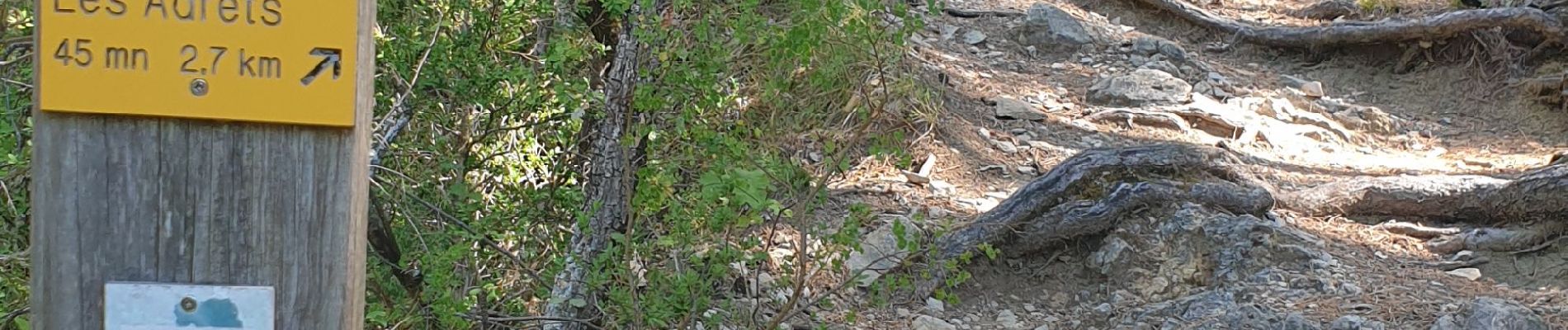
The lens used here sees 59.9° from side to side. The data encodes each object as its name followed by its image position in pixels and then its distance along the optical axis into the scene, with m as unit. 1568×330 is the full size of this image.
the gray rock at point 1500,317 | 3.80
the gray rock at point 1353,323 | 3.97
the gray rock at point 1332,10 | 9.01
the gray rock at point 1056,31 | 8.51
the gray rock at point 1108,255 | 4.74
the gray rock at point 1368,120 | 7.09
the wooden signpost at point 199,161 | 1.39
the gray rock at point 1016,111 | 6.93
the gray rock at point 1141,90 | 7.13
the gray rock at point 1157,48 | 8.20
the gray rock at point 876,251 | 4.76
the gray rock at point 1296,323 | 3.94
